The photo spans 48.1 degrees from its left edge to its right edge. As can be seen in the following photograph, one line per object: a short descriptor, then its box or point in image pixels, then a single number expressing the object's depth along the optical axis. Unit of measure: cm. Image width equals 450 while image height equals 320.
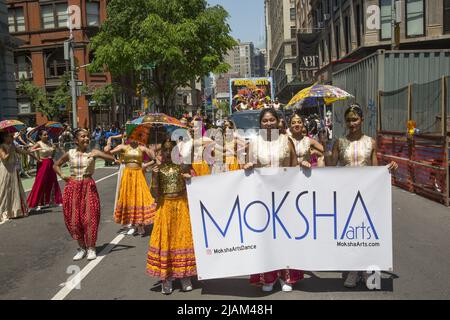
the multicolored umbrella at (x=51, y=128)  1262
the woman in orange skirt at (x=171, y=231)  536
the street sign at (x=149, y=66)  2925
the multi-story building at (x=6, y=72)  2638
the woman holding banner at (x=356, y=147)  547
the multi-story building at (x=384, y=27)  2781
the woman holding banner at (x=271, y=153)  527
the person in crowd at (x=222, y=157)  856
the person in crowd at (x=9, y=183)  1055
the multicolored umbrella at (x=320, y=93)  1488
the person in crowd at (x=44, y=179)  1161
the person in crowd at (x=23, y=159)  1937
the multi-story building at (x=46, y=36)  4797
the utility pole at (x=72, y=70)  2873
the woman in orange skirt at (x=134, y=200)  845
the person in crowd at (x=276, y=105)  2242
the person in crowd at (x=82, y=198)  681
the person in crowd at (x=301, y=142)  668
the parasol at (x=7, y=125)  1039
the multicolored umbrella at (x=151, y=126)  641
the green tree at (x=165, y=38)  2811
